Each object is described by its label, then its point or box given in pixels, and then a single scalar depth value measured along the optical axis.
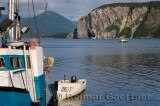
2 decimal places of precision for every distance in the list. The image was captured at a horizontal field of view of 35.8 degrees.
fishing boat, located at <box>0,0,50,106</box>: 17.28
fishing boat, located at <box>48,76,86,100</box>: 29.75
